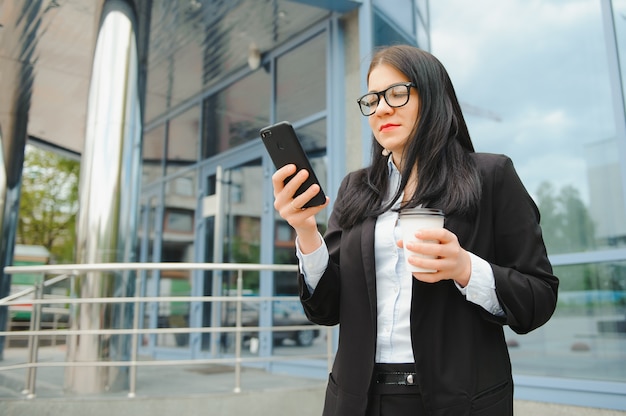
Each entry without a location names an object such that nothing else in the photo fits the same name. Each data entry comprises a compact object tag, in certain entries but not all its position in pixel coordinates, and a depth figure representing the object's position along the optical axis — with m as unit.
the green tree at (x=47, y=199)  15.15
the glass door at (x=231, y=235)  5.97
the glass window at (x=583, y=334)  3.04
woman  0.90
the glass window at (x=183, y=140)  7.40
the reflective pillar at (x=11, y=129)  6.59
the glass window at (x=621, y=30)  3.22
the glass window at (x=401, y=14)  4.70
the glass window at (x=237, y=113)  6.11
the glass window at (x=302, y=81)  5.11
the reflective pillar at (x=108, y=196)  3.95
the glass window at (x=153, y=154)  8.09
